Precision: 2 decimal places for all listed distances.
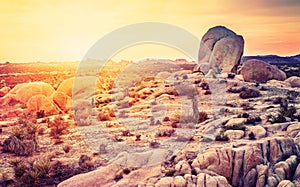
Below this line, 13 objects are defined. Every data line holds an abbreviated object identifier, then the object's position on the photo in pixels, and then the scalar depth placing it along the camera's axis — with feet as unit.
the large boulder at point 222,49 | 124.16
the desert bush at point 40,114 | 79.44
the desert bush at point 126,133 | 63.52
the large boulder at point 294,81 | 109.29
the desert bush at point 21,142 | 56.29
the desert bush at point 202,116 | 68.19
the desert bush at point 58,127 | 64.75
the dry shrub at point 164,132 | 61.36
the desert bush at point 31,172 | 46.52
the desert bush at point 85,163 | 49.75
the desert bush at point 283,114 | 62.47
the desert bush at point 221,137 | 55.30
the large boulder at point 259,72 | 114.86
